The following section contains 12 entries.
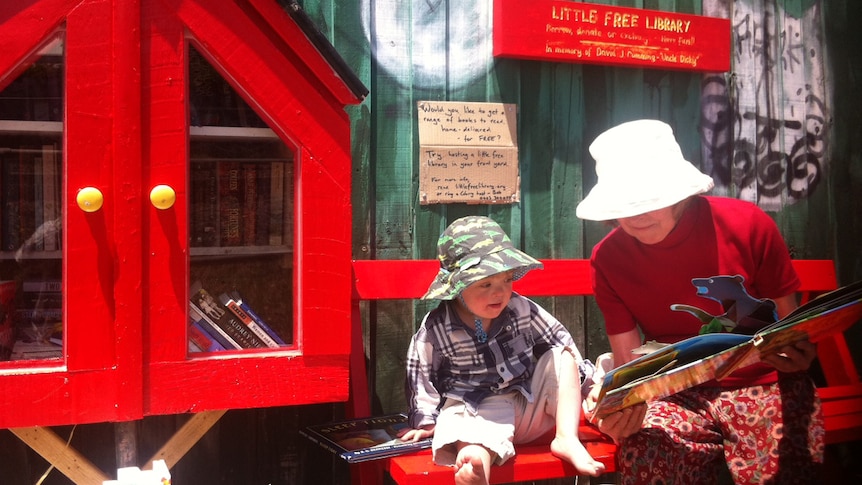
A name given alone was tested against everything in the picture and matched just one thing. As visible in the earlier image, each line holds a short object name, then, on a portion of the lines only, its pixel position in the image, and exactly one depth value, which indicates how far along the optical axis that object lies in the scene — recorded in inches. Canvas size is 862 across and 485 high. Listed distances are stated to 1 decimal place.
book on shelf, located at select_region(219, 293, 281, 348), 88.2
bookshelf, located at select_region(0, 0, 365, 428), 81.1
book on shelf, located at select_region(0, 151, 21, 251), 81.3
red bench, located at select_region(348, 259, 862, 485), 87.1
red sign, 120.1
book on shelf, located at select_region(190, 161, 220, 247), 85.8
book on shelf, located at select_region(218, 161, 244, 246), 87.4
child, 90.7
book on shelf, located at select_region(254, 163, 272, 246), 88.6
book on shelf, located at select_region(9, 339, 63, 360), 82.0
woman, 86.0
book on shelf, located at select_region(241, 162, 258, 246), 88.0
